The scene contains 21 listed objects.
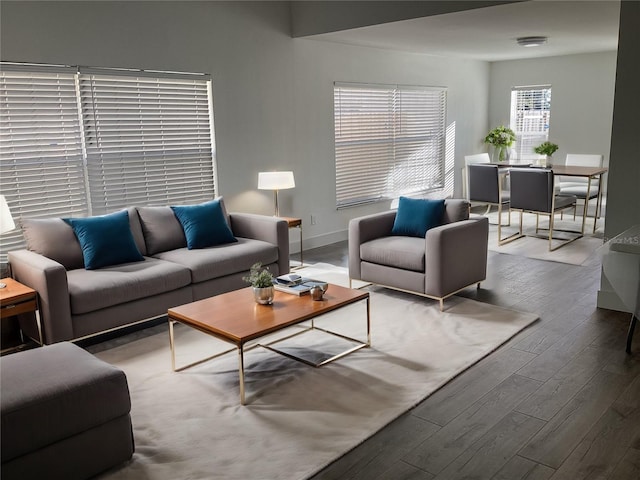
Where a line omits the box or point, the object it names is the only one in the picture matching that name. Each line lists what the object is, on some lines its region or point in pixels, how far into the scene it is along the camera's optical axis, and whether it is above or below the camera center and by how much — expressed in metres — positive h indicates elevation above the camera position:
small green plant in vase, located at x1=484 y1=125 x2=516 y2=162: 9.12 -0.34
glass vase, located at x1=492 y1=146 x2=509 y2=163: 9.29 -0.58
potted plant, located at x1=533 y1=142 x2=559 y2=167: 7.31 -0.42
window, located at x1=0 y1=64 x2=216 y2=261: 4.19 -0.12
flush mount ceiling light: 6.48 +0.84
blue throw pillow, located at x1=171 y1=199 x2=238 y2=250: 4.70 -0.81
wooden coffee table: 3.05 -1.07
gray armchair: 4.35 -1.04
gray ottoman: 2.15 -1.10
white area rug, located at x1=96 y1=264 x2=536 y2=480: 2.53 -1.42
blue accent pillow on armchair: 4.83 -0.80
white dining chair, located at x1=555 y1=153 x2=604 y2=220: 7.34 -0.90
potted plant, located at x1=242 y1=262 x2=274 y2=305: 3.46 -0.97
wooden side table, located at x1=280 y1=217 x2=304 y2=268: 5.58 -0.95
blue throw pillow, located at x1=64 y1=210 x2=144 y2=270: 4.10 -0.81
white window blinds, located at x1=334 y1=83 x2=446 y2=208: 6.96 -0.27
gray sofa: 3.58 -1.01
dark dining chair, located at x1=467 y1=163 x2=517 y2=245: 7.04 -0.83
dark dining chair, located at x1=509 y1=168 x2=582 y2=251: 6.29 -0.84
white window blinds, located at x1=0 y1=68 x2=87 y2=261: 4.13 -0.15
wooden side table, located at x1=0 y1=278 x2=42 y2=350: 3.42 -1.01
